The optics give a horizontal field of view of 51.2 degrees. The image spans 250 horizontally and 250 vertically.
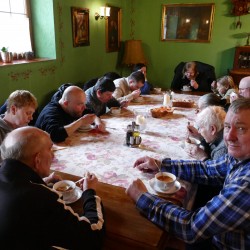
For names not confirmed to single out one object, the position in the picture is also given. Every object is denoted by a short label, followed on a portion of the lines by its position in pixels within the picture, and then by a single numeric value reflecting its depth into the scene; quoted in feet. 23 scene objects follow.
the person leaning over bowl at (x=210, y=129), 5.61
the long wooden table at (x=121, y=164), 3.35
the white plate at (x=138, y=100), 10.75
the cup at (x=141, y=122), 7.20
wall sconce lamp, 14.50
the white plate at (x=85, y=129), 7.14
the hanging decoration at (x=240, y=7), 15.46
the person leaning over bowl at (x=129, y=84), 11.50
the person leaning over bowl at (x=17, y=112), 6.07
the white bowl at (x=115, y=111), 8.82
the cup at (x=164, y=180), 4.25
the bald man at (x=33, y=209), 2.79
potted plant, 9.66
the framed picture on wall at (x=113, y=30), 16.06
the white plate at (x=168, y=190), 4.22
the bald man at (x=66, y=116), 6.66
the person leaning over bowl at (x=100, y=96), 9.12
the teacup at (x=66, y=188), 3.95
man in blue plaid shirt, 3.14
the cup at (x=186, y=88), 13.86
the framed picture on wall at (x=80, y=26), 12.55
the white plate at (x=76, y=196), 3.91
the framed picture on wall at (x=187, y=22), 16.70
